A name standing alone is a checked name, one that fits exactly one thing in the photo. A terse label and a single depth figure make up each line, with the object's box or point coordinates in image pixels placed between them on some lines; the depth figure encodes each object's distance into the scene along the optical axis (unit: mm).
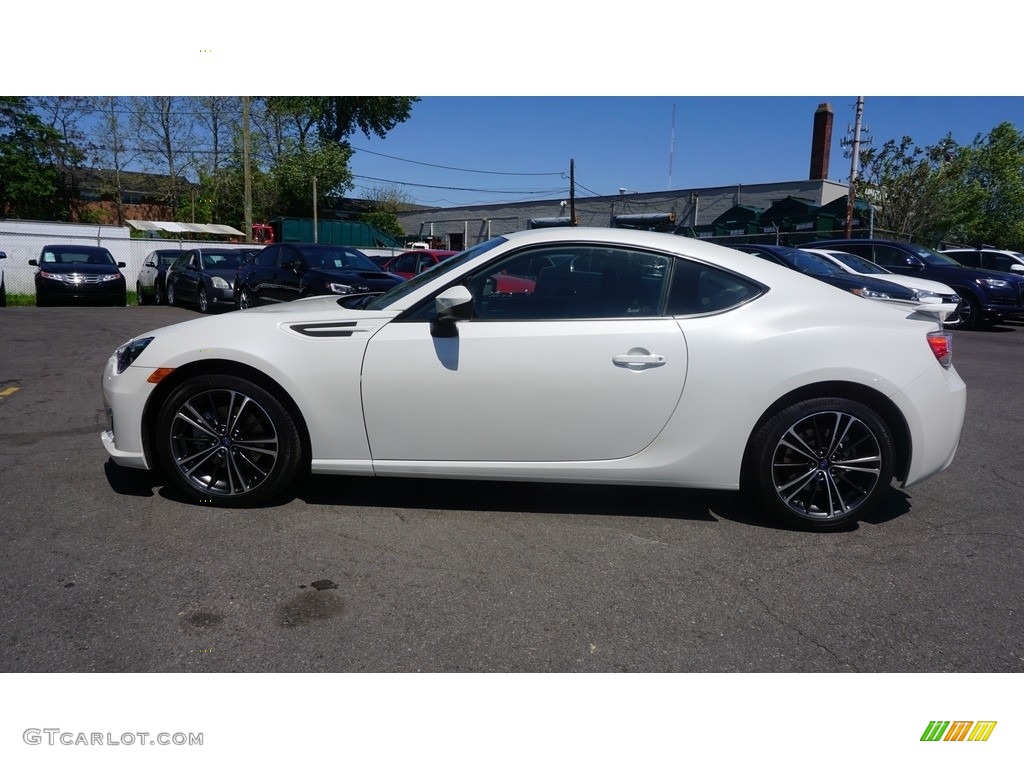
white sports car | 3699
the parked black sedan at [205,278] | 15750
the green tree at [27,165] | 38938
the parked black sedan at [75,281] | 17125
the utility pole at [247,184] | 29572
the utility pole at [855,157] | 25938
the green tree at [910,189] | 27344
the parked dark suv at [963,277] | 14945
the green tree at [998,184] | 34781
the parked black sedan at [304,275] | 11672
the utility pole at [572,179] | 37688
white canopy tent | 38875
